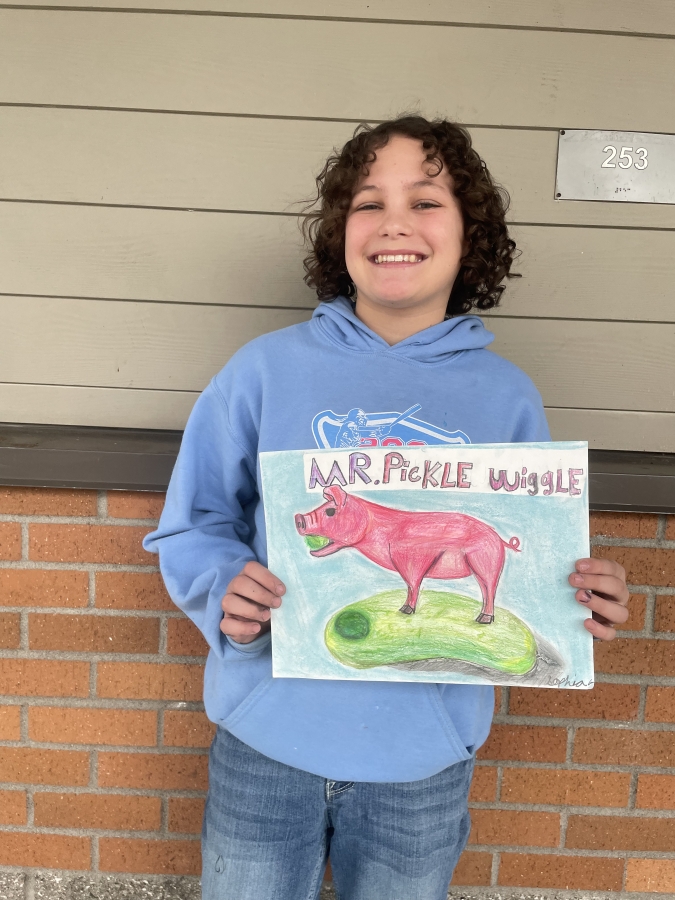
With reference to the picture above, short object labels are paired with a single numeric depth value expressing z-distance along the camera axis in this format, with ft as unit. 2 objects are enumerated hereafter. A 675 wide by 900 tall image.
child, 4.62
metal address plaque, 6.13
